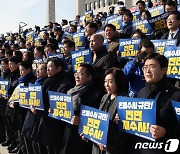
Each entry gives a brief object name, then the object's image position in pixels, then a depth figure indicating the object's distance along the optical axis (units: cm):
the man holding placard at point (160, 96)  348
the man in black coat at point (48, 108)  550
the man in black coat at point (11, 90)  708
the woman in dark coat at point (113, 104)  391
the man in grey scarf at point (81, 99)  485
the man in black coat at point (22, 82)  662
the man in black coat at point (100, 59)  541
